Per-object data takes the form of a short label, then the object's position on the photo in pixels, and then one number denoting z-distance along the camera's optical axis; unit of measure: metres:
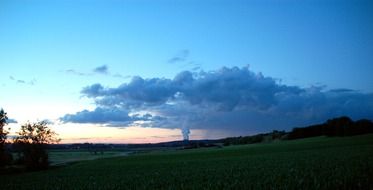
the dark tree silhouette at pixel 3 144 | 61.91
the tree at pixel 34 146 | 69.44
